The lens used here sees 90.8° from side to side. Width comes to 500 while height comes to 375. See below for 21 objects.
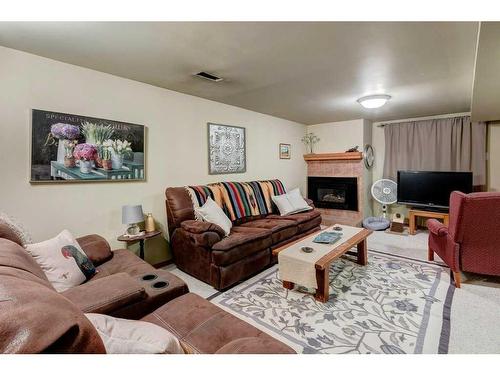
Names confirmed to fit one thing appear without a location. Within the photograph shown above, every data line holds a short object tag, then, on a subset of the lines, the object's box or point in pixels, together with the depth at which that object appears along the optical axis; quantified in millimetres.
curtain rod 4488
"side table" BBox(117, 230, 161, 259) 2580
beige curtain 4289
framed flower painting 2232
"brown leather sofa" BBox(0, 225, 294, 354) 556
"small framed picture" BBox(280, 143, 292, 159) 5127
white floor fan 4824
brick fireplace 5102
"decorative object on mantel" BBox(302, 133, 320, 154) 5804
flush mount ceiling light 3408
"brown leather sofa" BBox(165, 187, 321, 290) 2535
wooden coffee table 2201
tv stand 4097
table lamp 2580
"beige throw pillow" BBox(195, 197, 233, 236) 2935
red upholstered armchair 2273
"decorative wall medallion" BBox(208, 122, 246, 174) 3760
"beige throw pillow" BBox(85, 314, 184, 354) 767
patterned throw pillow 1662
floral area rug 1751
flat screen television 4160
